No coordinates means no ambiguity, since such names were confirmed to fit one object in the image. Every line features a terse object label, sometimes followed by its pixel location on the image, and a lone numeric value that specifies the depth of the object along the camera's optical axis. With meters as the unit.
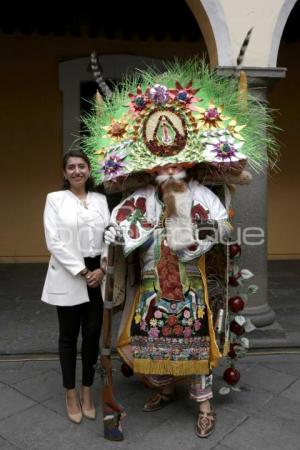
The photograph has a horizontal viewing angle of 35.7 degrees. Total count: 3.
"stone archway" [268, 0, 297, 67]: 4.05
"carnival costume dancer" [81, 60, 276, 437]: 2.64
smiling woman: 2.79
